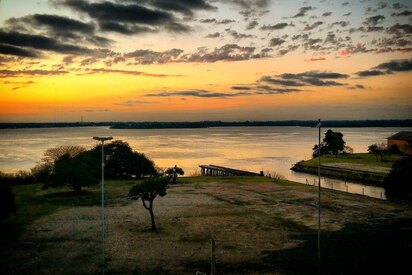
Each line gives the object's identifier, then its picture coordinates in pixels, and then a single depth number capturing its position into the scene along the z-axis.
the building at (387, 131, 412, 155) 82.03
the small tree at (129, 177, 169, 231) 28.22
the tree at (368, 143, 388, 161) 77.00
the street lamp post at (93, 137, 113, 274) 21.40
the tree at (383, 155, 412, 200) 37.97
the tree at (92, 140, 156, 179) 62.75
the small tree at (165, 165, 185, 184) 55.47
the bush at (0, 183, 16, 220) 29.73
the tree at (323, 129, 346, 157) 90.62
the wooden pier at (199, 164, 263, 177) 68.50
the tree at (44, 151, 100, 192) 43.31
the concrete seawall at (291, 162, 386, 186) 59.97
